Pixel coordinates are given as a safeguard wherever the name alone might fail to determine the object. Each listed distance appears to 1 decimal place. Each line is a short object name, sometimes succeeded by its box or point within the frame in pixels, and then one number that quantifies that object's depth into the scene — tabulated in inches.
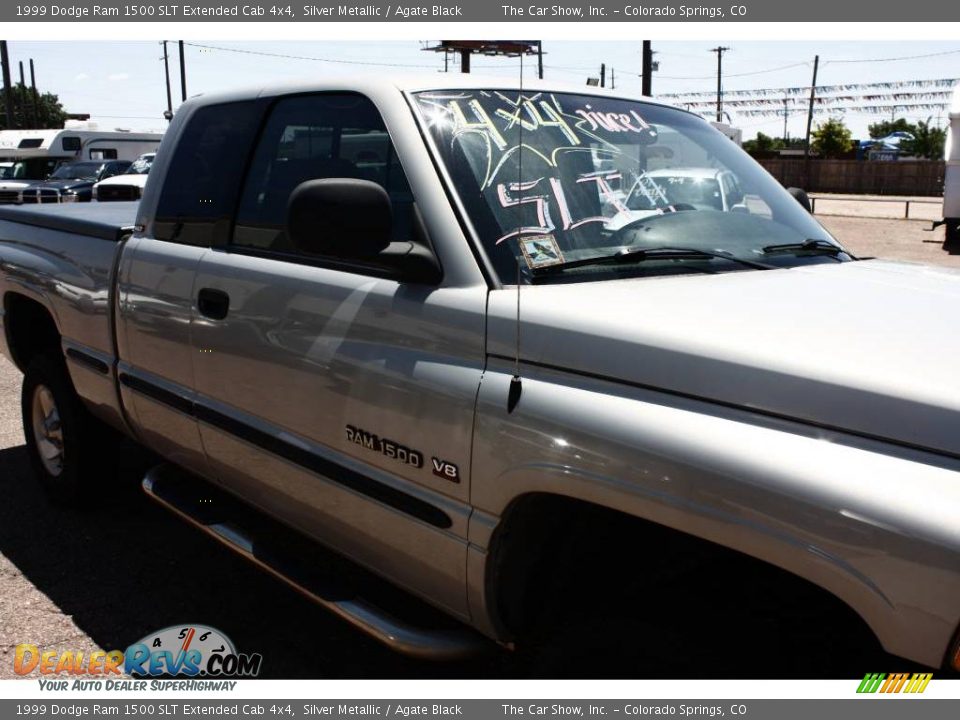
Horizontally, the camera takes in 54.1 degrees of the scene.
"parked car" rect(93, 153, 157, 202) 708.0
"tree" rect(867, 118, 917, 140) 3956.4
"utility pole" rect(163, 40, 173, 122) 1793.8
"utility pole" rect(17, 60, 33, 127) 2307.8
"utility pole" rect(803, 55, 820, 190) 2117.5
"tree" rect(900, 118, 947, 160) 3203.7
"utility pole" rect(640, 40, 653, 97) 1050.1
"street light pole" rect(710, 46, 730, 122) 2502.0
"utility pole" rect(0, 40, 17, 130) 1665.8
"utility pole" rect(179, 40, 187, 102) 1746.8
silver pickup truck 66.9
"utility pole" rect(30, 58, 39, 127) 2295.8
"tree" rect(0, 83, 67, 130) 3169.3
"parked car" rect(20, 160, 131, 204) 902.4
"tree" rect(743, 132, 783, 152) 2992.1
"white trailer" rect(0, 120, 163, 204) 1195.3
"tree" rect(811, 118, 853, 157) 3006.9
